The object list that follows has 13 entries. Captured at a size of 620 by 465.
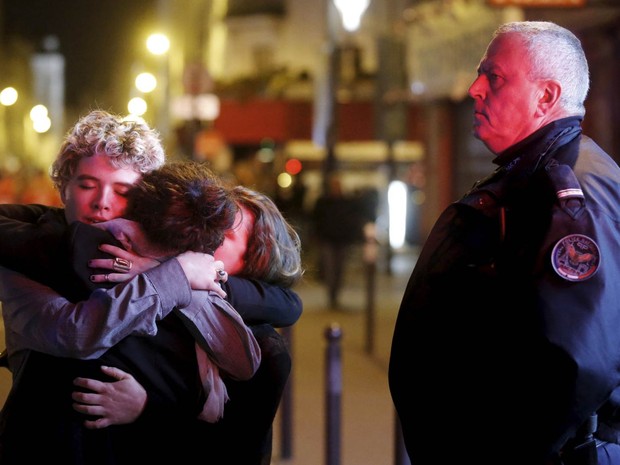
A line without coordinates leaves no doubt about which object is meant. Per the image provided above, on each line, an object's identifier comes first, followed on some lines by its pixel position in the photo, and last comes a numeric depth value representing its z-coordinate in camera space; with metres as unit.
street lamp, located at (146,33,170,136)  28.19
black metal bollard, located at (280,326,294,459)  7.27
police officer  2.43
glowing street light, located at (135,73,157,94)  43.21
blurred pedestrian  16.27
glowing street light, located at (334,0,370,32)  22.25
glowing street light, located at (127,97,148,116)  61.54
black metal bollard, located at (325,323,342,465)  6.40
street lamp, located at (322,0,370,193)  21.75
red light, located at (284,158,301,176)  29.22
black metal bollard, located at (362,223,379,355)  11.71
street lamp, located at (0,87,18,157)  66.04
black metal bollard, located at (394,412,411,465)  6.15
